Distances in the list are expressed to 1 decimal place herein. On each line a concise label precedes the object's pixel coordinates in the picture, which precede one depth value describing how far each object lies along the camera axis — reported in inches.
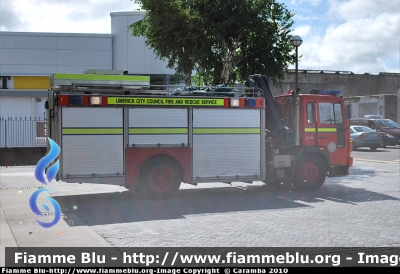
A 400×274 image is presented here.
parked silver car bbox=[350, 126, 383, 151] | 1177.4
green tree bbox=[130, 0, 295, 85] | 804.6
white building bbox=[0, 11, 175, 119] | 1227.2
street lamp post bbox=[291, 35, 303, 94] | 784.3
